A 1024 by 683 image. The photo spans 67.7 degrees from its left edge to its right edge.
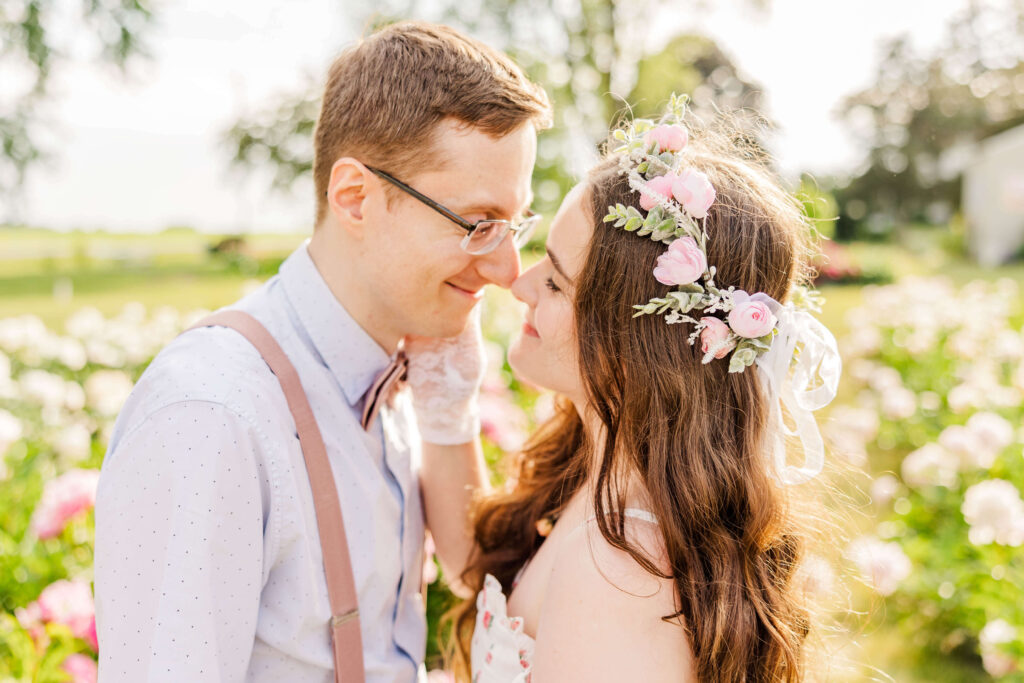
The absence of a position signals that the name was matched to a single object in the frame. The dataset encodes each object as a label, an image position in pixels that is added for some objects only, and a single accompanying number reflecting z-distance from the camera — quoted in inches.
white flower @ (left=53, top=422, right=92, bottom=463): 129.8
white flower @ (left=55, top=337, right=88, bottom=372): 173.8
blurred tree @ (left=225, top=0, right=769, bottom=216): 701.9
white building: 906.1
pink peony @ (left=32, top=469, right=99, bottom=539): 102.4
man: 58.5
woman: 61.4
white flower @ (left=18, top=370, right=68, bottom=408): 149.6
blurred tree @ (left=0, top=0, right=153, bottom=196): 226.1
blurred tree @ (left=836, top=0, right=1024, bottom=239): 1421.0
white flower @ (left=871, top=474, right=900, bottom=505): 163.2
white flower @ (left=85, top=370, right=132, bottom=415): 144.7
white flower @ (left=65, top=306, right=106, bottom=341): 185.5
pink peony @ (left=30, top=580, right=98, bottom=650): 86.9
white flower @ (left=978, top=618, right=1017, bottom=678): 115.5
